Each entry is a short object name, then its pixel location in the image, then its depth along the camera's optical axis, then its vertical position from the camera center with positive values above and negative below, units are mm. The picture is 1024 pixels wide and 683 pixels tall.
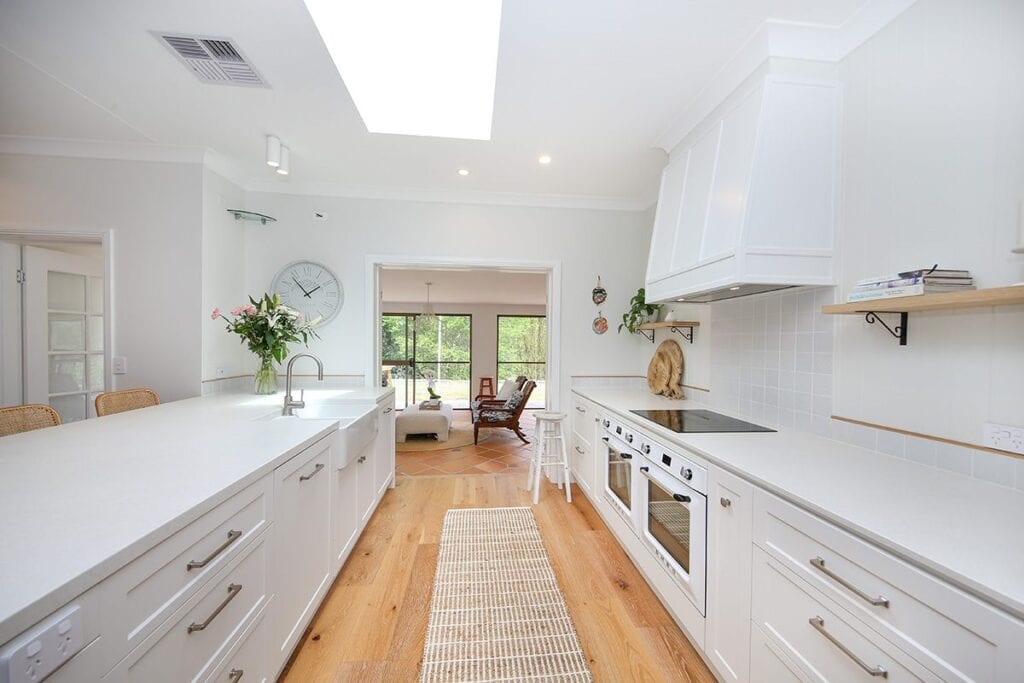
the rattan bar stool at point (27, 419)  1604 -380
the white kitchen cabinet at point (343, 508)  1818 -897
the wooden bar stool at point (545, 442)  2994 -865
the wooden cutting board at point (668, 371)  2812 -238
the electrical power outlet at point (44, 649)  514 -461
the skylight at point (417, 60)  1746 +1477
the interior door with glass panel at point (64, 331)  2482 +11
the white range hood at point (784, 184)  1588 +662
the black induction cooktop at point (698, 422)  1794 -424
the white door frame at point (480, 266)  3133 +360
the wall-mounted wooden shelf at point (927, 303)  932 +113
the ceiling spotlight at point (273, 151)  2320 +1132
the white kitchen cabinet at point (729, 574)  1229 -798
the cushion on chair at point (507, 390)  6074 -846
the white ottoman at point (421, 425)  5031 -1164
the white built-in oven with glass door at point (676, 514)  1456 -760
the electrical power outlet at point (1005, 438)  1058 -268
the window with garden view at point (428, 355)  8234 -400
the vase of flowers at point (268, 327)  2457 +56
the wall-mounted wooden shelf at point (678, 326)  2632 +97
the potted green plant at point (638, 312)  3158 +227
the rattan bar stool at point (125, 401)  2021 -384
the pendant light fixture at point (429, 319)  8130 +397
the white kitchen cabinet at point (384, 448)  2723 -859
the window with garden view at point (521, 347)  8523 -207
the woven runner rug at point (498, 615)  1467 -1263
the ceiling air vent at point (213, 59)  1609 +1238
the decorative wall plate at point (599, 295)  3342 +386
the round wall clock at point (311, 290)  3031 +366
